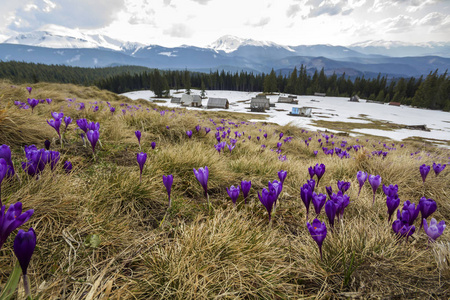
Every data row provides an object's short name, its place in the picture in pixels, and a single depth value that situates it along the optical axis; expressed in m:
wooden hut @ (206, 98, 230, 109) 66.19
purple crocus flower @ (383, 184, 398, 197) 1.99
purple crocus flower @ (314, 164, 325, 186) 2.52
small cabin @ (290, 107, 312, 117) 54.63
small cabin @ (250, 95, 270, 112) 60.24
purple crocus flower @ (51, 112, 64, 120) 2.65
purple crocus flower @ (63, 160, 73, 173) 2.03
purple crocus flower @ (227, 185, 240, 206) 1.99
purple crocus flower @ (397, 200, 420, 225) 1.62
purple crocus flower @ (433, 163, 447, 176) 2.85
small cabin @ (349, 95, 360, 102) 80.75
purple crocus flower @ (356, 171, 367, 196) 2.39
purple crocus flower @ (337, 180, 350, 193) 2.21
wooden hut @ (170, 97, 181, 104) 76.69
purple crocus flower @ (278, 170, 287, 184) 2.29
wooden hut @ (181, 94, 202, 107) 69.19
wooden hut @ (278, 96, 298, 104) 74.94
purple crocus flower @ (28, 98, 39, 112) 3.76
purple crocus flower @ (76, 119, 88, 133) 2.73
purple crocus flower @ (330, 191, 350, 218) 1.78
